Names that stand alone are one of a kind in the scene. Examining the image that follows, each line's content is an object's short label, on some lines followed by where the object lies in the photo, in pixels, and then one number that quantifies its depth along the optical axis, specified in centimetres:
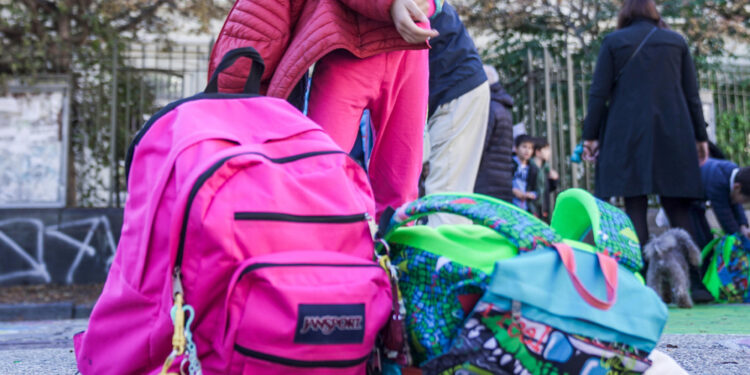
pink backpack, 147
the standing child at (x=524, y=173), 680
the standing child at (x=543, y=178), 709
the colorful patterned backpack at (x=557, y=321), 144
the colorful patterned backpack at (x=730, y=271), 475
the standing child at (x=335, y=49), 241
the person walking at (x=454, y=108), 399
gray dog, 435
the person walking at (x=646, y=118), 456
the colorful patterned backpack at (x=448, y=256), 153
